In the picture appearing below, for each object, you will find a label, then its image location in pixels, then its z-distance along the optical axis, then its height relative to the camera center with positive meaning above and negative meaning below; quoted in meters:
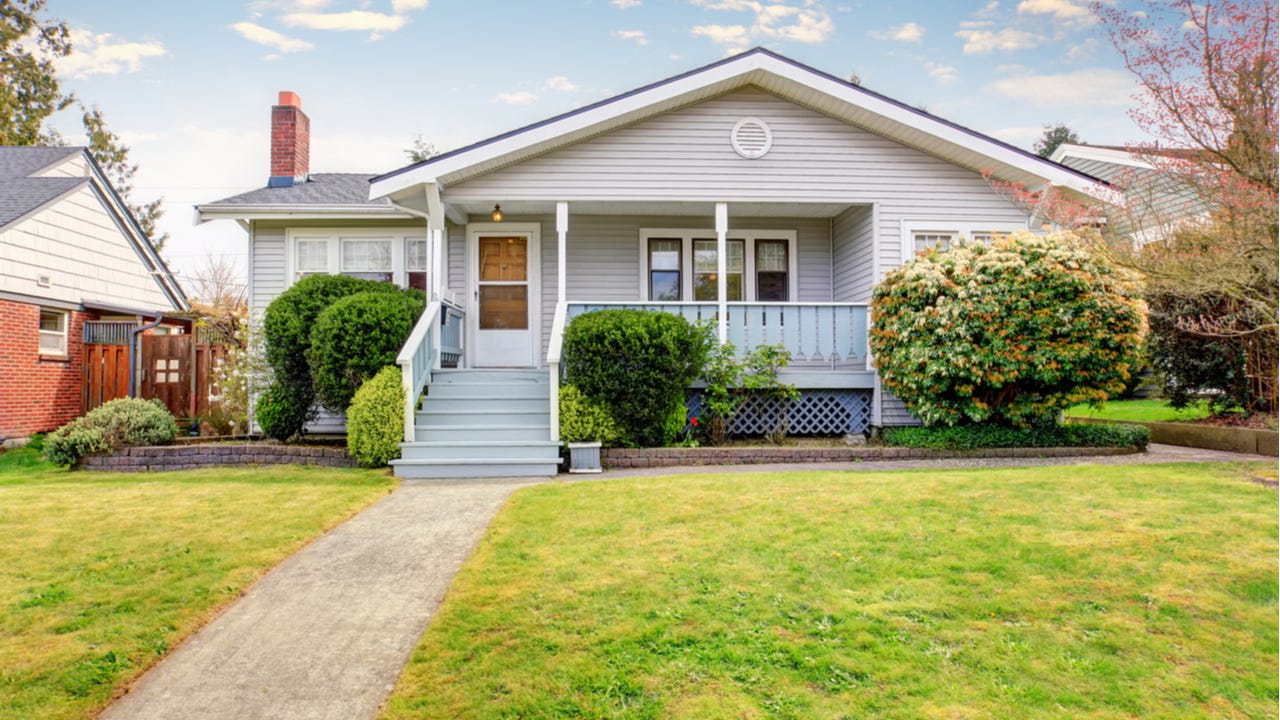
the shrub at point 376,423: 8.56 -0.45
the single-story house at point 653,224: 9.98 +2.53
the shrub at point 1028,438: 9.16 -0.67
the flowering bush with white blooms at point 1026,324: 8.52 +0.71
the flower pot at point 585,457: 8.48 -0.83
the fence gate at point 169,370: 13.26 +0.27
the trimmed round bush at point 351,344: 8.98 +0.50
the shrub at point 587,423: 8.65 -0.45
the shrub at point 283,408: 10.00 -0.33
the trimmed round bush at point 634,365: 8.60 +0.24
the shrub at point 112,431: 9.12 -0.59
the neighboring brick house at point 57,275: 12.62 +2.20
